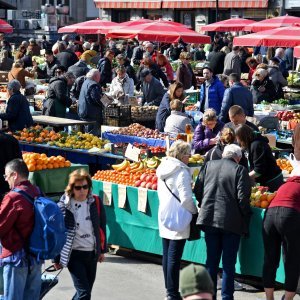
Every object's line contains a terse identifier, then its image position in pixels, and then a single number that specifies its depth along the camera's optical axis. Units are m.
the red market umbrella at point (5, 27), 31.20
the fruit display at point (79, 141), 14.63
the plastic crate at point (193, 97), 21.22
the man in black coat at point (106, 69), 22.15
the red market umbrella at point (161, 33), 24.64
